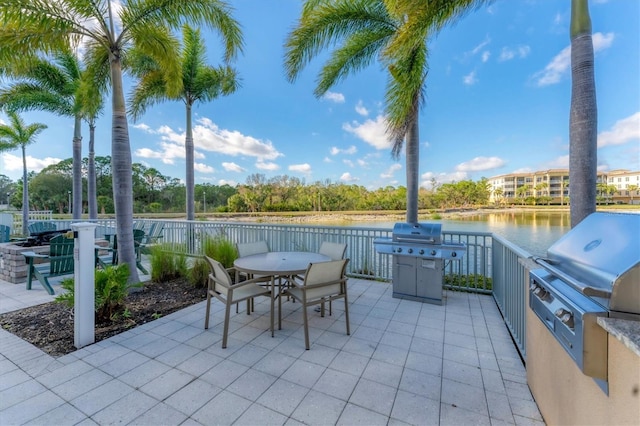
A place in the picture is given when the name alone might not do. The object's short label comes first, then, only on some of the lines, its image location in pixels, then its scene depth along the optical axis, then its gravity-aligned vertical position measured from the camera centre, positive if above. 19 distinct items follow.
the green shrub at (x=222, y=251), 4.53 -0.71
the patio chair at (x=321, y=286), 2.65 -0.80
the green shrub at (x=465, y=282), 4.15 -1.19
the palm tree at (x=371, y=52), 5.04 +3.36
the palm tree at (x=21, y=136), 10.58 +3.10
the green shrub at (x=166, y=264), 4.50 -0.92
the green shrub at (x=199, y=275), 4.29 -1.05
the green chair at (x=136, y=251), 5.25 -0.87
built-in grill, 0.95 -0.31
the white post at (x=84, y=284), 2.46 -0.69
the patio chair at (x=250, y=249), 3.60 -0.55
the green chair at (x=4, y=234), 6.72 -0.58
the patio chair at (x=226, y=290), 2.57 -0.87
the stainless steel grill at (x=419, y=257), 3.64 -0.65
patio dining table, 2.79 -0.61
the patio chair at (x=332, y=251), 3.53 -0.55
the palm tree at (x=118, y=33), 3.65 +2.68
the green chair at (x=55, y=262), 3.92 -0.77
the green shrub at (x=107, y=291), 2.81 -0.89
